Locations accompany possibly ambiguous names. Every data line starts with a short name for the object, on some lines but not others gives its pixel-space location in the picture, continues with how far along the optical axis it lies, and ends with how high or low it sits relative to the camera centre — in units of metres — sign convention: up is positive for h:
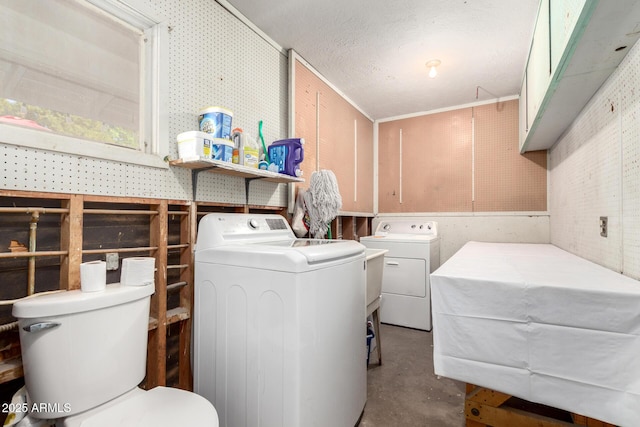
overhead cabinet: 1.03 +0.72
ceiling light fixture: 2.49 +1.36
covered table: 0.95 -0.43
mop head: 2.21 +0.14
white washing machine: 1.18 -0.50
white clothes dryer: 3.01 -0.64
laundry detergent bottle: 2.04 +0.46
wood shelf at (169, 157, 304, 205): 1.45 +0.28
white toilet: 0.96 -0.52
